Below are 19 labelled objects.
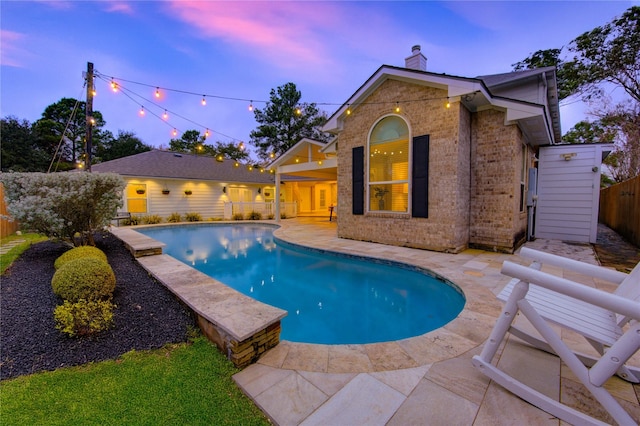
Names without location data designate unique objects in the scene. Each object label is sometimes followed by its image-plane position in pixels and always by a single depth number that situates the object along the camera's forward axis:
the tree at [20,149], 18.33
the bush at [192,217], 14.87
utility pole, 7.33
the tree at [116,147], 26.09
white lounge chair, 1.41
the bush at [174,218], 14.39
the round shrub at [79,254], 4.11
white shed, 7.28
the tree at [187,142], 29.28
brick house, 6.06
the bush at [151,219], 13.55
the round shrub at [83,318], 2.46
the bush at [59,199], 4.62
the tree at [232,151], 26.47
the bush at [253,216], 15.84
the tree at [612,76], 9.30
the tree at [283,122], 21.72
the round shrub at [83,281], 2.94
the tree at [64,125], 21.98
